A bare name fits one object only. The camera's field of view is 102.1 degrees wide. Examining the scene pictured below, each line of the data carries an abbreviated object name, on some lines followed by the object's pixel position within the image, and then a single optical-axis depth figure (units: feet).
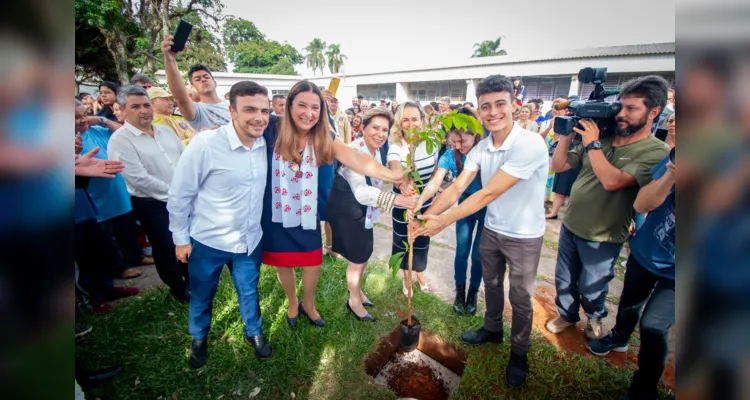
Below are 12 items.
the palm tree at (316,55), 168.04
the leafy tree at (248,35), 119.34
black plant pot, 8.09
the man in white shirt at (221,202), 7.55
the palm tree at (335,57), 161.79
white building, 53.26
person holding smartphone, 9.71
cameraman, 7.70
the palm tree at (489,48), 133.58
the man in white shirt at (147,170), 9.75
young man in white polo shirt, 7.44
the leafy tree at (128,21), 25.13
